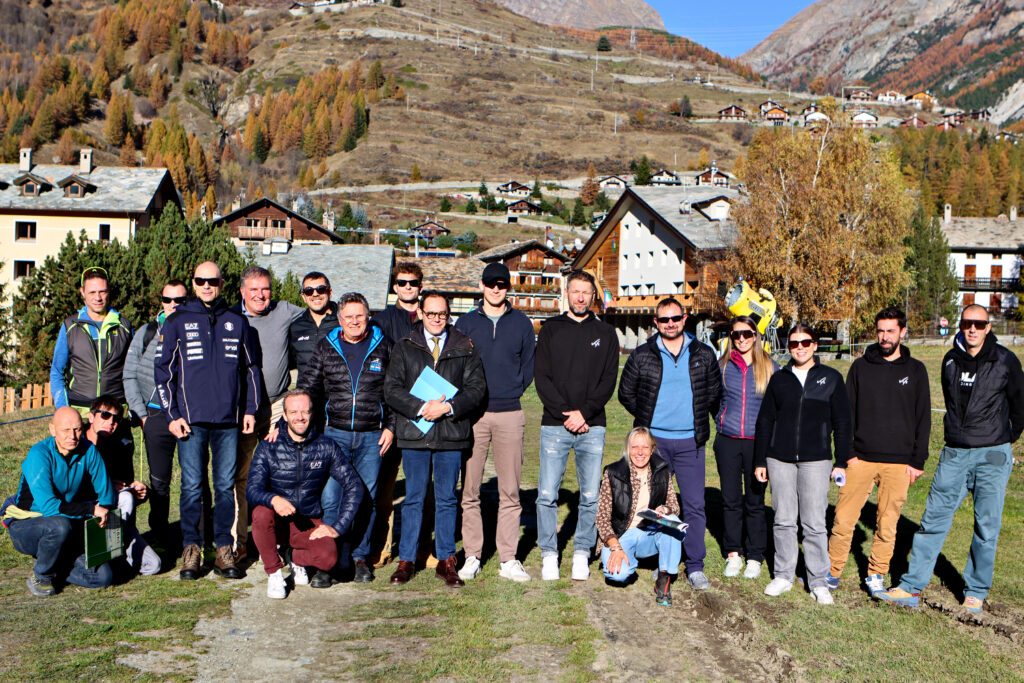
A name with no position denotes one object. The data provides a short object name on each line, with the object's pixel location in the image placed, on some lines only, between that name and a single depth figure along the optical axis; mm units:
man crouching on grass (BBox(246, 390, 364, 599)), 6180
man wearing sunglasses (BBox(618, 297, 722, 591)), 6684
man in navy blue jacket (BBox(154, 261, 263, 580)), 6316
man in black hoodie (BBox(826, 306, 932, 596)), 6422
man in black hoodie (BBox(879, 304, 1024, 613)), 6191
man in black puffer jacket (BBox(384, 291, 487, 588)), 6434
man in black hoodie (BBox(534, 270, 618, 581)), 6691
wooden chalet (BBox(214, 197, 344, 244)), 67062
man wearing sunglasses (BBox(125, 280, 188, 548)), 6652
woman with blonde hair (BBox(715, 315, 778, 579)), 6867
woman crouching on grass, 6590
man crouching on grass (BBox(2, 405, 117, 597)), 5977
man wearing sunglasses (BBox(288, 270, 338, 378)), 6812
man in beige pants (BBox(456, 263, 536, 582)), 6695
